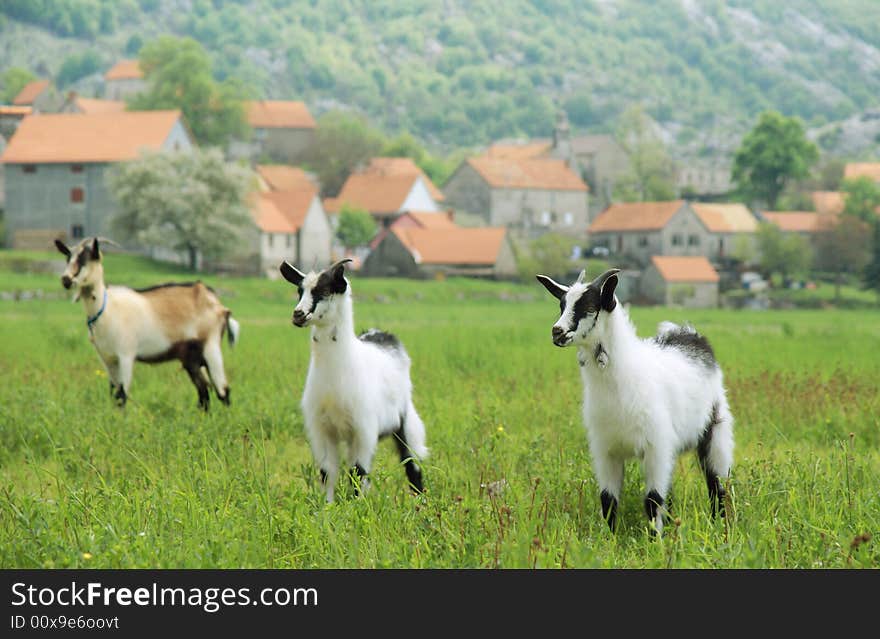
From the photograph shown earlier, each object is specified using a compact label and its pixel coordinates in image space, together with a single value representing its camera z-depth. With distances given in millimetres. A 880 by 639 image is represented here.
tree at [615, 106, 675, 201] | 148875
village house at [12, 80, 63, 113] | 139000
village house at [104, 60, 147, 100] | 195125
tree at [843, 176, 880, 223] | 121312
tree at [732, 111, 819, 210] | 137750
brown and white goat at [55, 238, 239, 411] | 12938
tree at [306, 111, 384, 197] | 142875
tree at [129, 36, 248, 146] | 122750
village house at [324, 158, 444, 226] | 117250
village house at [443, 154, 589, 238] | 125125
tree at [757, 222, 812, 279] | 100750
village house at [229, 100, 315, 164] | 161188
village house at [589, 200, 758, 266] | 112375
